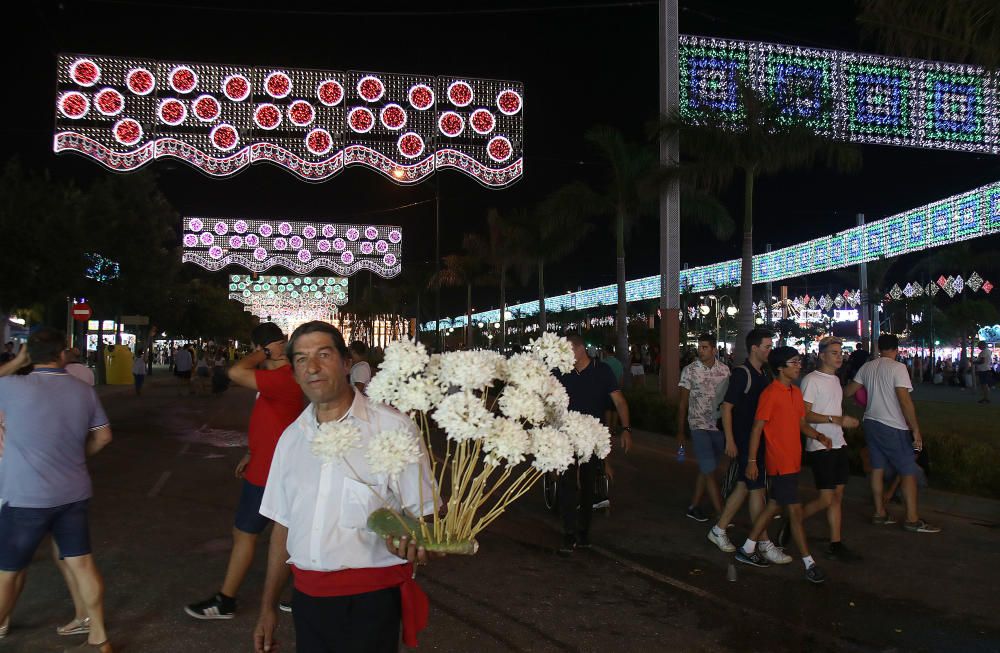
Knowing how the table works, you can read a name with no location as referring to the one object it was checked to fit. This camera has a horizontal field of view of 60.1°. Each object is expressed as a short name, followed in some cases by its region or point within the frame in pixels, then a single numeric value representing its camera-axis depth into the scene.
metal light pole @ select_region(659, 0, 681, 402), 18.14
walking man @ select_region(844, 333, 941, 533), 8.09
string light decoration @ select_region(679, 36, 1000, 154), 18.39
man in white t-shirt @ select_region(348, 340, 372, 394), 9.49
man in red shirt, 5.08
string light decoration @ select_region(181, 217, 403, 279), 42.50
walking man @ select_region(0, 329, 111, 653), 4.50
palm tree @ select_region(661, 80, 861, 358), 17.66
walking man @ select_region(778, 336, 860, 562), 7.04
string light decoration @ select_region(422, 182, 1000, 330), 22.84
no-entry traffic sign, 29.77
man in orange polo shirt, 6.58
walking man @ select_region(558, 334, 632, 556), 7.38
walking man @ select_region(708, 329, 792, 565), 7.17
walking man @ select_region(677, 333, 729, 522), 8.52
